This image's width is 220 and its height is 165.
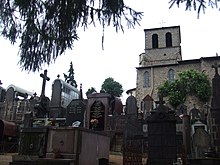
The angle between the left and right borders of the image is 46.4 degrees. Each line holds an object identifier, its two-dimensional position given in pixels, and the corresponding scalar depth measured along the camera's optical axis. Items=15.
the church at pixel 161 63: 33.62
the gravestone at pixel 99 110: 16.84
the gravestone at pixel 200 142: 10.12
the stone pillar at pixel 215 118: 8.47
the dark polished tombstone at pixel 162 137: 8.43
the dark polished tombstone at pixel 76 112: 17.70
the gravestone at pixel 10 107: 22.86
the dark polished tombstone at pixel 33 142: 7.34
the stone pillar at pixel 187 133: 12.26
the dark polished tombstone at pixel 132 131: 7.54
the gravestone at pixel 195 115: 16.33
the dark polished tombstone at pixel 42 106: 16.39
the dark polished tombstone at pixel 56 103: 20.66
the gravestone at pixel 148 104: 23.41
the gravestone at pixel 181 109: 25.59
